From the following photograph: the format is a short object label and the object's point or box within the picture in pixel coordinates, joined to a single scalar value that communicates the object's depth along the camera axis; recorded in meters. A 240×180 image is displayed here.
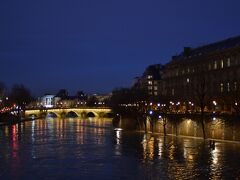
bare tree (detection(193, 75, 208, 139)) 47.88
